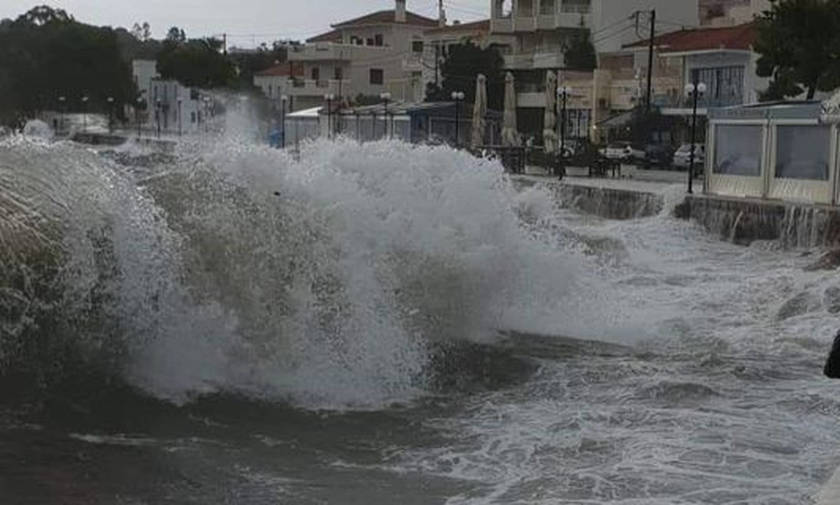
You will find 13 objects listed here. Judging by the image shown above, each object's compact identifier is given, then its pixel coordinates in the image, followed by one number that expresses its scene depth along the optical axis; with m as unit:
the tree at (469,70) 62.79
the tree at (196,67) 87.62
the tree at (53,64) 76.19
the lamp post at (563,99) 40.27
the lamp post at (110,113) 83.31
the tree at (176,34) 140.38
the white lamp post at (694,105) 26.52
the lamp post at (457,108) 45.25
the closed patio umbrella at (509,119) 42.62
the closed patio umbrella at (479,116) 41.94
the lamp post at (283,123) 56.41
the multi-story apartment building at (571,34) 54.41
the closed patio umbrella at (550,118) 39.12
